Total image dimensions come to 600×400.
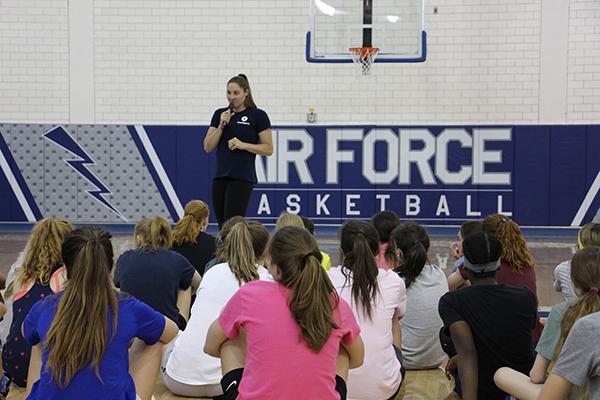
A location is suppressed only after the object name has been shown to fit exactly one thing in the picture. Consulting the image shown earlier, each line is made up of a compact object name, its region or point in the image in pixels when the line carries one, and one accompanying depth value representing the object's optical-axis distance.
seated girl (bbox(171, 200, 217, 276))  9.34
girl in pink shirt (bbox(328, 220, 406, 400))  6.56
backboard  18.36
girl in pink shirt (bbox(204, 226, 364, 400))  4.82
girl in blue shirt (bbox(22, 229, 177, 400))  4.65
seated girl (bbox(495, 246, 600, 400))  4.84
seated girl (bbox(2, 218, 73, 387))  6.43
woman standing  11.70
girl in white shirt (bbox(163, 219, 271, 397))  6.98
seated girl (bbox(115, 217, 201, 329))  7.76
